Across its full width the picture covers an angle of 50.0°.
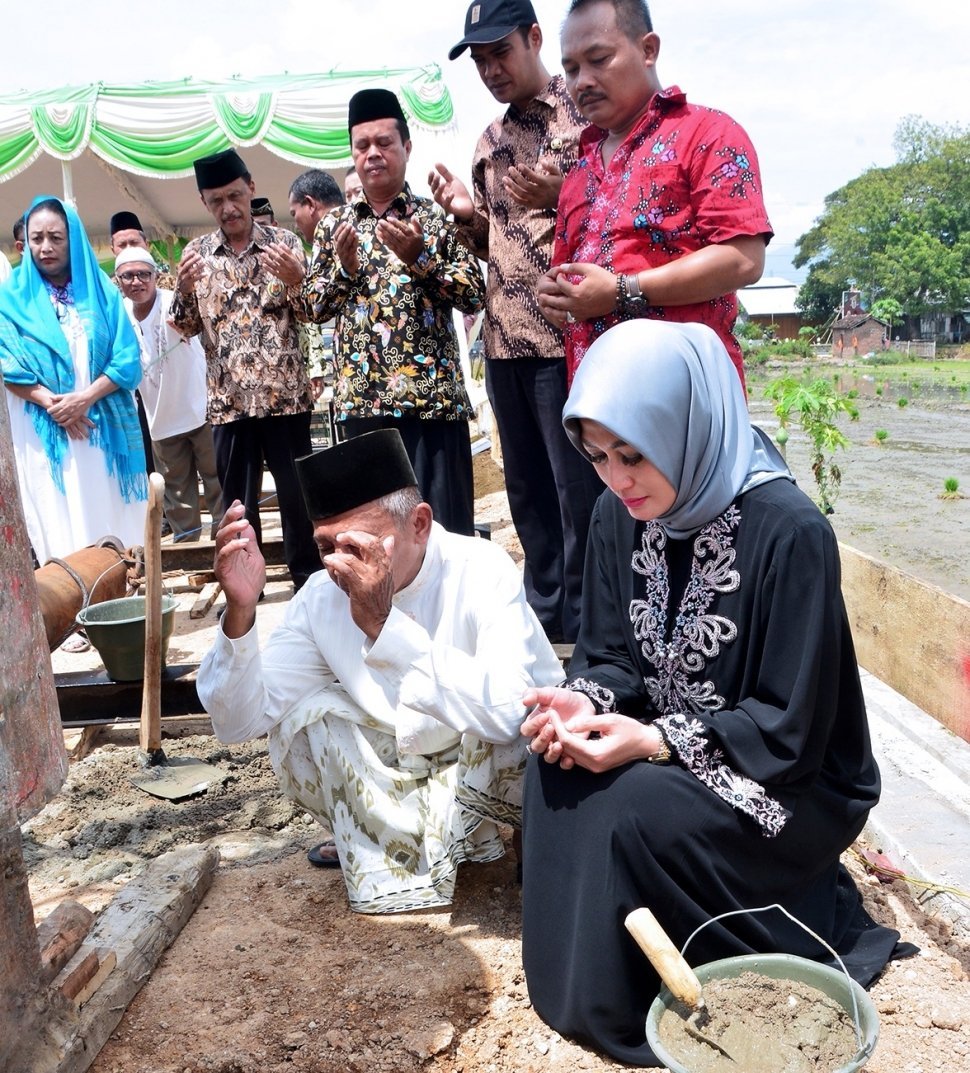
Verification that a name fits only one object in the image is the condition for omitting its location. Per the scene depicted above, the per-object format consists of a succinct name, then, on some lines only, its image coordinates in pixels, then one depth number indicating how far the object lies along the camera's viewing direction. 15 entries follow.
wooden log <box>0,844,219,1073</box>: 2.12
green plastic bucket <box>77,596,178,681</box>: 3.85
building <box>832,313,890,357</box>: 60.78
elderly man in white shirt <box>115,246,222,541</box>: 7.48
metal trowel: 1.87
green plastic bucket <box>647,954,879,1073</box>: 1.71
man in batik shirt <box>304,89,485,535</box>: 4.27
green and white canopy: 10.07
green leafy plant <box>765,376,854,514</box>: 8.28
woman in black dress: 2.17
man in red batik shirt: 3.09
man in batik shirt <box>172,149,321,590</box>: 5.45
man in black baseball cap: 3.80
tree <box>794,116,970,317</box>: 66.88
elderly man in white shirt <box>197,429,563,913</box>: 2.58
